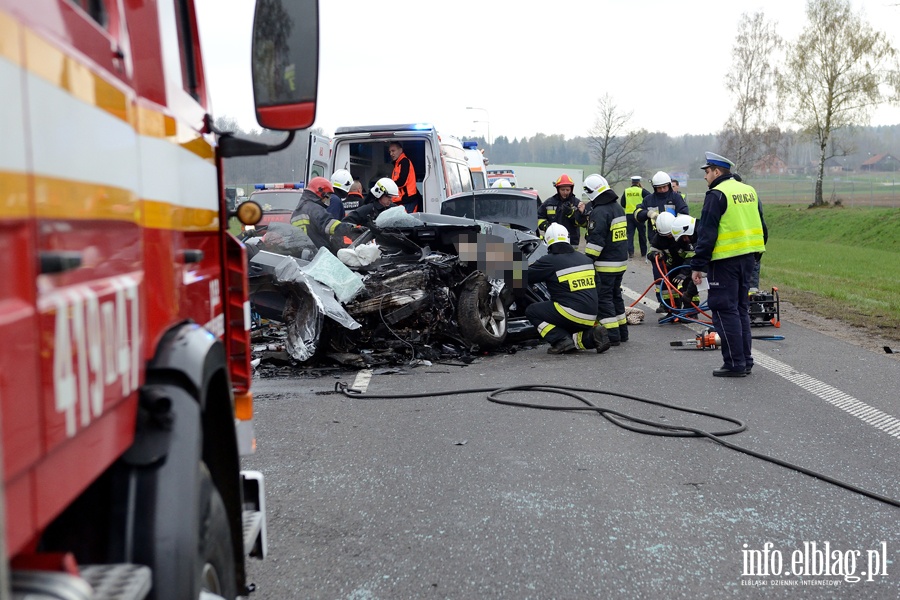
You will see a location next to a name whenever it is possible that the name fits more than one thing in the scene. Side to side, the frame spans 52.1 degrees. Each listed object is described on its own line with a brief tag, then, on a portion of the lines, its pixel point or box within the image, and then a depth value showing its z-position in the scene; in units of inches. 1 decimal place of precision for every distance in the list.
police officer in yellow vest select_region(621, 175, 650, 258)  750.5
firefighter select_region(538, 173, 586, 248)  572.4
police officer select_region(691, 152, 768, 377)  320.2
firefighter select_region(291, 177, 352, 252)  390.0
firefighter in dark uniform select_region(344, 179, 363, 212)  492.7
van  508.1
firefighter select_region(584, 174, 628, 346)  407.2
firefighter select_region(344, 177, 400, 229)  455.2
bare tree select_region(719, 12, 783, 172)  2140.7
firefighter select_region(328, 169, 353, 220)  477.7
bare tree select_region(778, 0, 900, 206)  1790.1
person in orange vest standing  501.0
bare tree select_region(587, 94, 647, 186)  2156.7
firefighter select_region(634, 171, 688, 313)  585.2
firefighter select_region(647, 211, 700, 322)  447.2
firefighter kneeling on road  371.9
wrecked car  336.2
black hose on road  195.3
